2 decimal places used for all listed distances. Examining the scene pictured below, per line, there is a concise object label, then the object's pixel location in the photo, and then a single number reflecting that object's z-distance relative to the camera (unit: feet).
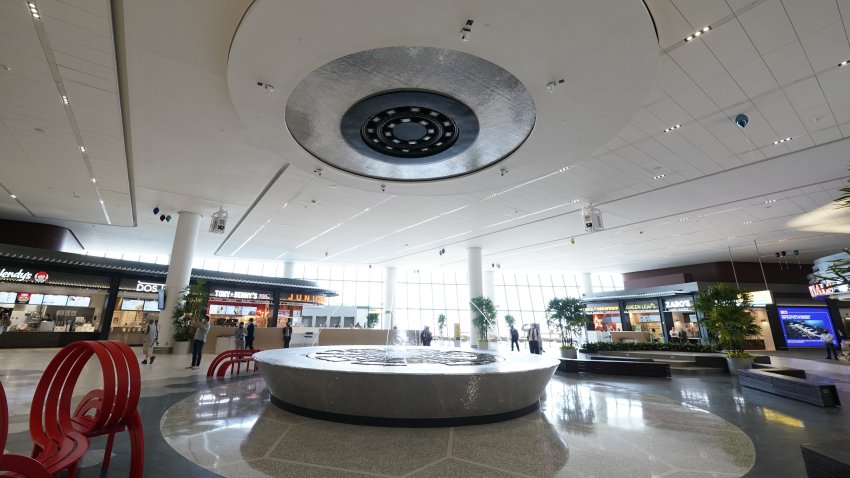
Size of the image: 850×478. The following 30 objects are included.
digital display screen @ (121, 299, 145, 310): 61.41
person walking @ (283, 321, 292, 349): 50.16
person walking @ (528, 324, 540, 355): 47.11
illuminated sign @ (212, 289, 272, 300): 72.38
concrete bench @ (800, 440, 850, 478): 7.14
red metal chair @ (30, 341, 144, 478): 9.00
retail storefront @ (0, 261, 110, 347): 49.37
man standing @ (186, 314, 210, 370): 33.30
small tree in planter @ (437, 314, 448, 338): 99.09
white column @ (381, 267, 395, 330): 90.27
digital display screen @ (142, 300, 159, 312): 63.98
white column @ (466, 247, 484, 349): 63.52
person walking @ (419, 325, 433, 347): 52.64
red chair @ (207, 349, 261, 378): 28.17
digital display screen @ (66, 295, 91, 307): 55.62
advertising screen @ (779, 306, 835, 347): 69.56
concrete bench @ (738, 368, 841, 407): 19.42
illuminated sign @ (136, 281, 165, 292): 63.31
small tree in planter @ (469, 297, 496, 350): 61.93
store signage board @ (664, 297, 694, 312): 73.94
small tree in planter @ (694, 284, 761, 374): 34.96
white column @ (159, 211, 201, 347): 43.73
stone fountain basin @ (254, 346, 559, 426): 14.39
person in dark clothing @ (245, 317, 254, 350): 43.40
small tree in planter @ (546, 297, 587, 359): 47.19
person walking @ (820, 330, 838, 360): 52.59
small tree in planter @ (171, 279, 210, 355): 43.42
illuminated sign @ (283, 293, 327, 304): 82.50
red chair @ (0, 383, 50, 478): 5.52
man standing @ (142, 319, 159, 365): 36.04
